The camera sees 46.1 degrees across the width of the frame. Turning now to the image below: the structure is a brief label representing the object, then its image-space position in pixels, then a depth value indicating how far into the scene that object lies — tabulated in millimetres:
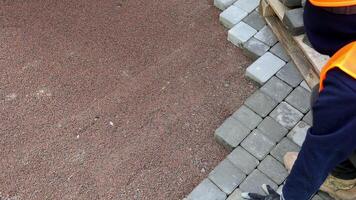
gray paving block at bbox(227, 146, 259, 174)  2902
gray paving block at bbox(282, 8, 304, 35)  2838
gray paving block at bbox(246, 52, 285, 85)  3367
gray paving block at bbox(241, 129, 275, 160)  2957
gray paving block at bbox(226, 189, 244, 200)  2779
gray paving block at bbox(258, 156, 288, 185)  2837
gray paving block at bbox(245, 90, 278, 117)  3178
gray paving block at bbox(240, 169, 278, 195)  2799
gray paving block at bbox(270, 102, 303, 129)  3094
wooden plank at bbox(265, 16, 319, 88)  2941
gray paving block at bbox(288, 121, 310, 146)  2992
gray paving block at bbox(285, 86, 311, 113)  3166
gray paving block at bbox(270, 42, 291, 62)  3475
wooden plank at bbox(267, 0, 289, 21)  3160
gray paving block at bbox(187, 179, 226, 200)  2799
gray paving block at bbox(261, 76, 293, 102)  3256
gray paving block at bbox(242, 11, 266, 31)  3741
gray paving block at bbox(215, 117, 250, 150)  3025
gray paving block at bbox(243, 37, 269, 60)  3544
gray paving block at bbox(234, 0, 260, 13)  3875
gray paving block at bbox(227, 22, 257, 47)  3654
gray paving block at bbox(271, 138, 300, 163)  2934
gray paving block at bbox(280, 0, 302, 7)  3017
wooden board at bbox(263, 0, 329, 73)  2650
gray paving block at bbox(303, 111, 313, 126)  3079
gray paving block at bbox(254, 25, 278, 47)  3605
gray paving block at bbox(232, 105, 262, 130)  3109
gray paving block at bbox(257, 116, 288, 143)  3033
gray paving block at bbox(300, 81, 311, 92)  3264
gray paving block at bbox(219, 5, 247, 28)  3807
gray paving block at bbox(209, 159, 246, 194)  2830
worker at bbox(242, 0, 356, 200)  1526
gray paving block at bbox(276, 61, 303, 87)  3324
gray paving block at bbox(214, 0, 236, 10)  3953
